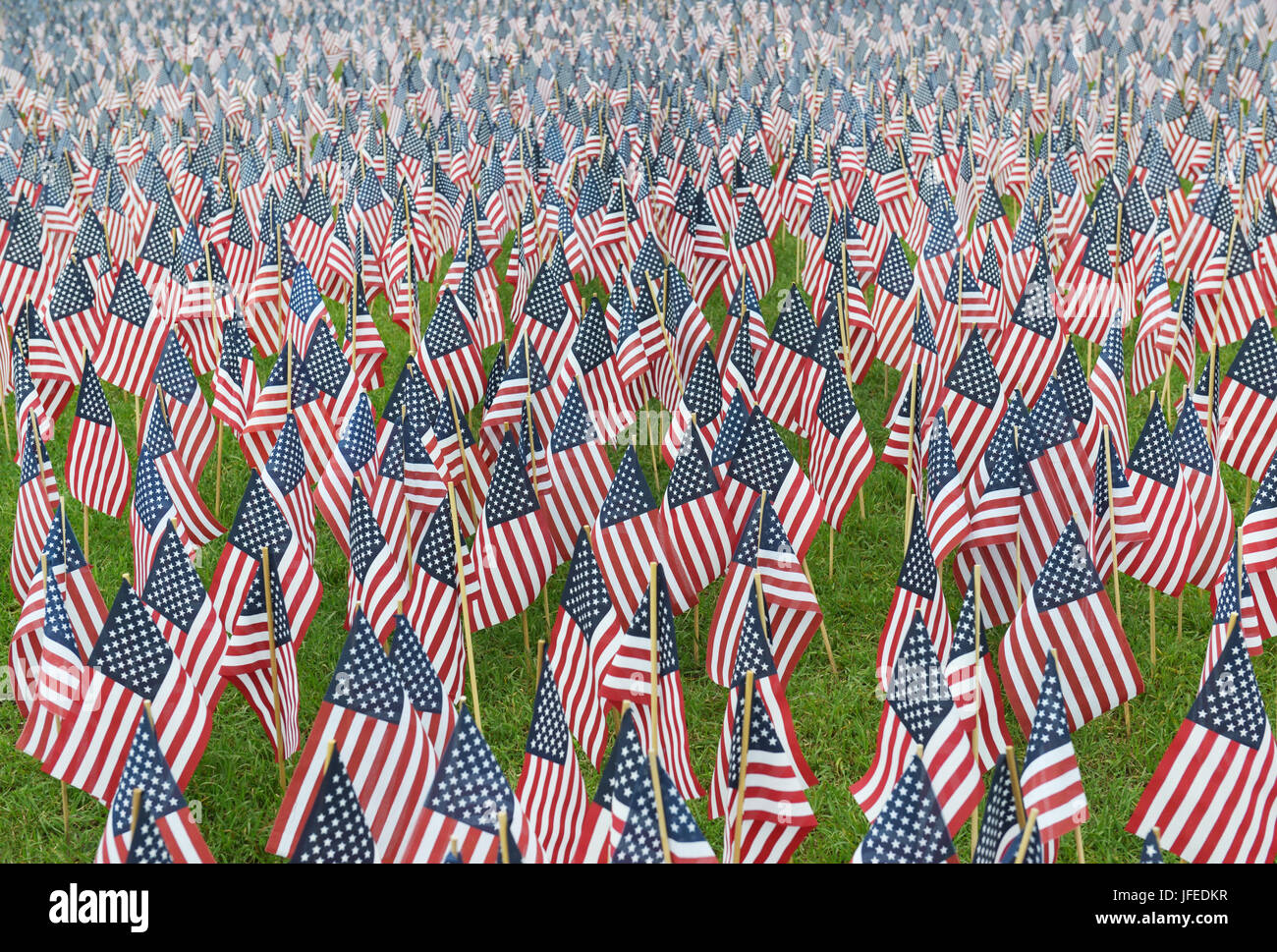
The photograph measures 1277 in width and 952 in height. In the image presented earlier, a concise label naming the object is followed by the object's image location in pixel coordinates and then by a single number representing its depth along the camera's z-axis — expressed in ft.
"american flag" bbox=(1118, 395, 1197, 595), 25.79
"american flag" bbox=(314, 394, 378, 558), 27.99
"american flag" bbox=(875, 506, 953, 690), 22.66
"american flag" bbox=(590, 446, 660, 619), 25.34
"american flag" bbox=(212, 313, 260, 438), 33.01
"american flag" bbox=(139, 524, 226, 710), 22.17
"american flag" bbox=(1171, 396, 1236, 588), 26.17
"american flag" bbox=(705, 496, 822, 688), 23.03
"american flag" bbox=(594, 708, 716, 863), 15.72
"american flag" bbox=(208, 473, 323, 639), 24.22
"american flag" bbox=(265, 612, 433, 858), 19.04
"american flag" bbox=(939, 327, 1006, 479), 30.53
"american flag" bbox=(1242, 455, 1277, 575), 24.09
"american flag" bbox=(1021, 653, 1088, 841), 17.13
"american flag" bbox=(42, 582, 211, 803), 20.36
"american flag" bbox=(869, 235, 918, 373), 38.34
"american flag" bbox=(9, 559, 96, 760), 20.68
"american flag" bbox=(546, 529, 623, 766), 21.61
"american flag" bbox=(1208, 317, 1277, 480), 30.04
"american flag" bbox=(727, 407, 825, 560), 26.40
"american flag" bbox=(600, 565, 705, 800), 20.27
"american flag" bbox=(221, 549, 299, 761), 22.39
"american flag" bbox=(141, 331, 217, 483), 32.89
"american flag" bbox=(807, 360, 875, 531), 29.50
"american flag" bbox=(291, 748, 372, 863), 16.06
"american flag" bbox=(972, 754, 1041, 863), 15.92
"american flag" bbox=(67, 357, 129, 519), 30.91
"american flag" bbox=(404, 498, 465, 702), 24.09
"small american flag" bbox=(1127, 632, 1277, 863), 17.97
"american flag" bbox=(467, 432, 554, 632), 25.67
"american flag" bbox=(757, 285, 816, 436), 33.81
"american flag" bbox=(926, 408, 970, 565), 26.00
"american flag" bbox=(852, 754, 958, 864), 15.65
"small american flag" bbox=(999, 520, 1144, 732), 21.75
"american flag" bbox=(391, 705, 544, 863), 16.43
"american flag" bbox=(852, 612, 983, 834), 18.83
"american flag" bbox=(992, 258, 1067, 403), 35.32
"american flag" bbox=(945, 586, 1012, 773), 20.45
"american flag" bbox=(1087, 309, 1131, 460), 30.91
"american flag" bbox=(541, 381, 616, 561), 28.60
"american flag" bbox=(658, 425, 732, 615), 26.23
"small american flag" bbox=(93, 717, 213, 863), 16.42
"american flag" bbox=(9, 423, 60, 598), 26.45
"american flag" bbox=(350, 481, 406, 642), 24.38
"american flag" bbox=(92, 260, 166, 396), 37.35
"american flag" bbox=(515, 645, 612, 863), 18.26
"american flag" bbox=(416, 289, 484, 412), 35.50
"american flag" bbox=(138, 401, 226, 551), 29.09
